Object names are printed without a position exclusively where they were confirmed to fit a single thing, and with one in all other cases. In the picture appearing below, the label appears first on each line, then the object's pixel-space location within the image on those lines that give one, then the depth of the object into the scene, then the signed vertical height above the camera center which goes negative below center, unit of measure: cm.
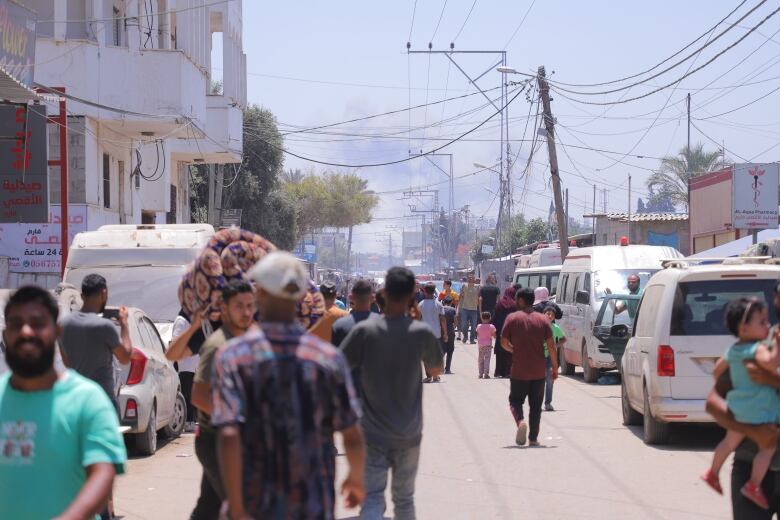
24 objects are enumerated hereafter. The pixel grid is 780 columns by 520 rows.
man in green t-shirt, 414 -75
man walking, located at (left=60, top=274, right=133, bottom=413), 869 -88
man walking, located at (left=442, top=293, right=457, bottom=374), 2384 -231
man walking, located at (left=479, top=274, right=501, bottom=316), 2748 -166
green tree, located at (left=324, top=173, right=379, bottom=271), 9300 +189
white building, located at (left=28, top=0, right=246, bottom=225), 2466 +277
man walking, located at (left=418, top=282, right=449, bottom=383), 2112 -150
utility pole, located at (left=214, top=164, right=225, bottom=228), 4356 +109
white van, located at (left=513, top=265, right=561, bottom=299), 2966 -134
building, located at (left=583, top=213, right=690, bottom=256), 5234 -17
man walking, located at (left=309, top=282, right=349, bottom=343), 1082 -89
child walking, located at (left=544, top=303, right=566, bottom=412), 1633 -168
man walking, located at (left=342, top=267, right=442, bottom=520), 707 -94
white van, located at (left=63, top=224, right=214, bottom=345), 1800 -63
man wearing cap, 430 -71
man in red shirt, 1267 -145
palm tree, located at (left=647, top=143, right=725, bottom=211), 6611 +326
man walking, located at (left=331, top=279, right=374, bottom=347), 1007 -64
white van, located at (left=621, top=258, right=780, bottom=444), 1206 -108
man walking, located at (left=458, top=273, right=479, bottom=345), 3047 -215
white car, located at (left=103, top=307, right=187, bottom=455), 1195 -175
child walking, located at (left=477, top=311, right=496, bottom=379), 2186 -216
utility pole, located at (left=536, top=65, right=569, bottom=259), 3335 +271
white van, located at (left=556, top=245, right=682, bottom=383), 2070 -108
